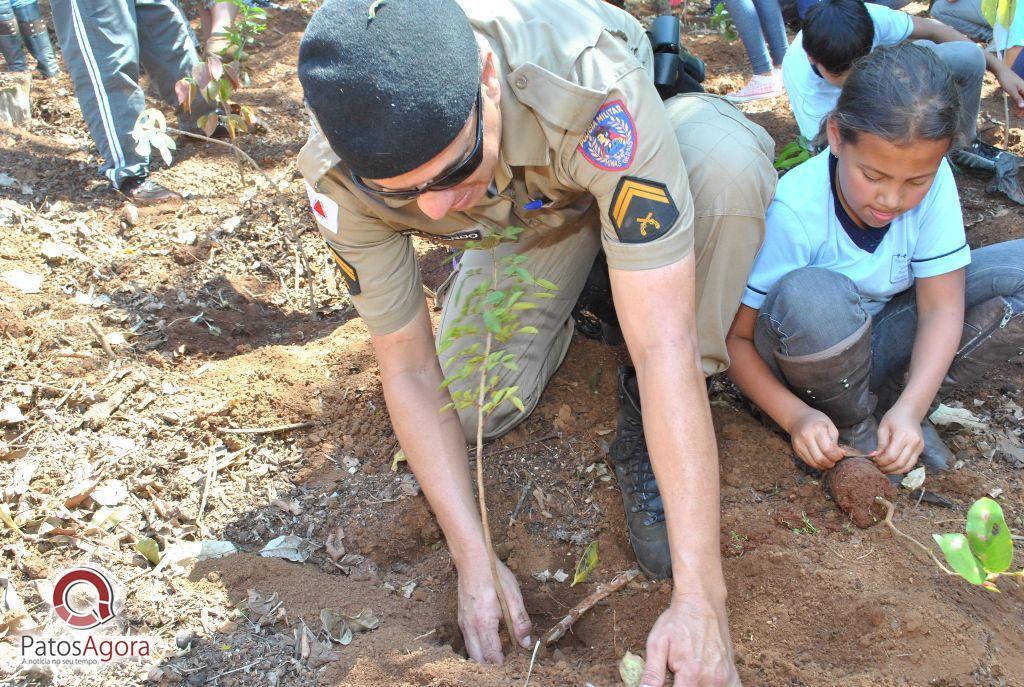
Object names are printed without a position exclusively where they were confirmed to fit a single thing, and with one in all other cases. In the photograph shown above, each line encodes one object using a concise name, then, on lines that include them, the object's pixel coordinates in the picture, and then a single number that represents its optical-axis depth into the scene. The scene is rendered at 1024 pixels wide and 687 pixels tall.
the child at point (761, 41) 4.23
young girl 1.94
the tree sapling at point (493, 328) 1.53
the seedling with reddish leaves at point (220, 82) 3.37
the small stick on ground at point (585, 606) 1.83
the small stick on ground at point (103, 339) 2.64
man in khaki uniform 1.41
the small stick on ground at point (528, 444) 2.38
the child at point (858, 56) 3.08
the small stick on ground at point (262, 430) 2.46
